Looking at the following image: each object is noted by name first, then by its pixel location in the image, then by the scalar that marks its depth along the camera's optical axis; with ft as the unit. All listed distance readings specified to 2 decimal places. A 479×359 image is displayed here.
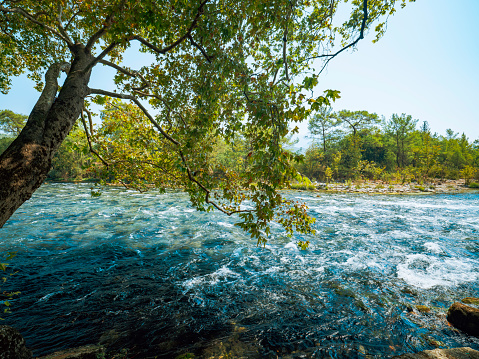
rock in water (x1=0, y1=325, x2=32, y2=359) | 7.27
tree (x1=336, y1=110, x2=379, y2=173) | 136.26
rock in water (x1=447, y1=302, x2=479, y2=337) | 12.28
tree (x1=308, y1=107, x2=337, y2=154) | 141.90
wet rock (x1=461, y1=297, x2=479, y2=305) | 14.79
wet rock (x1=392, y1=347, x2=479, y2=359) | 8.89
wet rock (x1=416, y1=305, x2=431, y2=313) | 14.23
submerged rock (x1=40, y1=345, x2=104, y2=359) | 8.74
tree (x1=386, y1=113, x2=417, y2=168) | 147.33
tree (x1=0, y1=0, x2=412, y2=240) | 8.64
